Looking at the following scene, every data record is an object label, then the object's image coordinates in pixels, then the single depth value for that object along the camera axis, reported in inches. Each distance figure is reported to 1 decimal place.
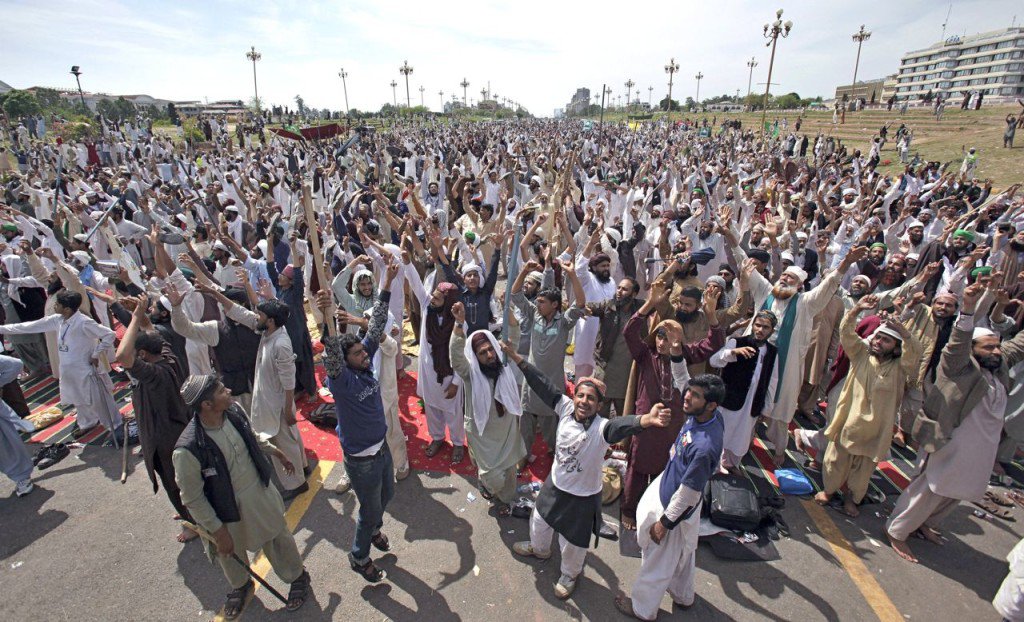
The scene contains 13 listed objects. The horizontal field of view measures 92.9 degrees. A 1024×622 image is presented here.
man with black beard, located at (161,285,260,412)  167.6
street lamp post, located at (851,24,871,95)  1774.1
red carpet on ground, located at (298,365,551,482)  191.9
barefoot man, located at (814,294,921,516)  151.3
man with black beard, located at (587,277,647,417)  180.1
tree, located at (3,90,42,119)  1409.9
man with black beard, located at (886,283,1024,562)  141.9
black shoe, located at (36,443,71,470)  188.9
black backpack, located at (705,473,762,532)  153.7
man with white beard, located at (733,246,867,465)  179.6
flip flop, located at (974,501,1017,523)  165.6
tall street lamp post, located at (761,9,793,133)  1028.8
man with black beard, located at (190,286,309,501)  156.8
